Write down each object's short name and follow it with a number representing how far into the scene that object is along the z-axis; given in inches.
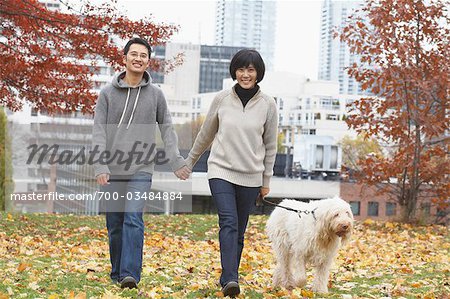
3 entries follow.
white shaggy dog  395.4
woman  384.8
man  392.2
